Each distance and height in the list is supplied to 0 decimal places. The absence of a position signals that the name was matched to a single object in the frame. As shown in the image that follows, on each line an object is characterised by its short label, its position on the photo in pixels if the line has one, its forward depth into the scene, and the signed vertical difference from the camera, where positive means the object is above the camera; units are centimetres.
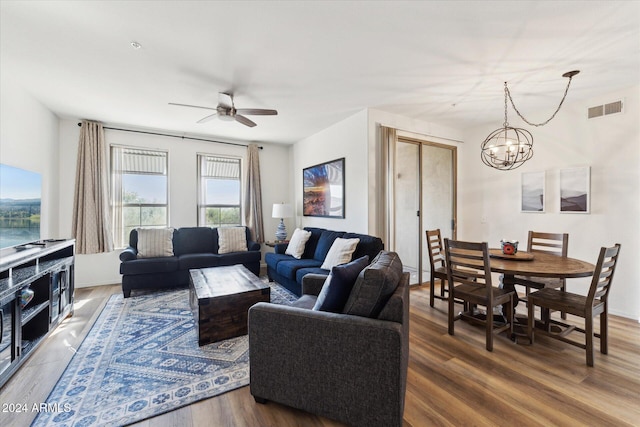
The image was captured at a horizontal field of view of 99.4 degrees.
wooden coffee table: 247 -87
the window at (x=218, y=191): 524 +45
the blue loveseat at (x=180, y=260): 389 -73
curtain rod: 456 +141
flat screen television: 250 +8
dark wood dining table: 221 -48
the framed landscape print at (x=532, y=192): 387 +30
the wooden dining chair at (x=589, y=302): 215 -77
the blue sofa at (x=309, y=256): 342 -70
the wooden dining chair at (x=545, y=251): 285 -48
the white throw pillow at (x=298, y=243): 432 -50
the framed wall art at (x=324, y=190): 436 +41
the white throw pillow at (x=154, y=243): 423 -46
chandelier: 289 +117
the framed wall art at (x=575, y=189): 345 +30
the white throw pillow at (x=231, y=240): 478 -48
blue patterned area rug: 170 -122
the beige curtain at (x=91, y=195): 417 +29
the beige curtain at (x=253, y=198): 546 +31
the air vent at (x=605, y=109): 318 +124
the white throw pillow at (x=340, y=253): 336 -50
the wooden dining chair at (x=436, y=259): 330 -60
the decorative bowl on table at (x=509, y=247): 282 -36
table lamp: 517 -2
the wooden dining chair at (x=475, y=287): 243 -74
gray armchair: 144 -84
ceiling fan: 315 +119
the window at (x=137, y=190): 457 +42
